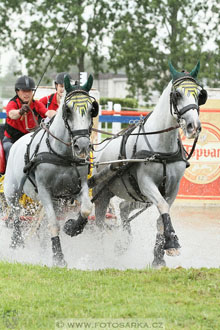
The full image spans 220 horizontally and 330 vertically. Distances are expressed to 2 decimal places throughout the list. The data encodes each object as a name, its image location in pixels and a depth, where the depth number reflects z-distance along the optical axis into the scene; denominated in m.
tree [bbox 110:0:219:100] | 46.76
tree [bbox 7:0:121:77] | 49.85
